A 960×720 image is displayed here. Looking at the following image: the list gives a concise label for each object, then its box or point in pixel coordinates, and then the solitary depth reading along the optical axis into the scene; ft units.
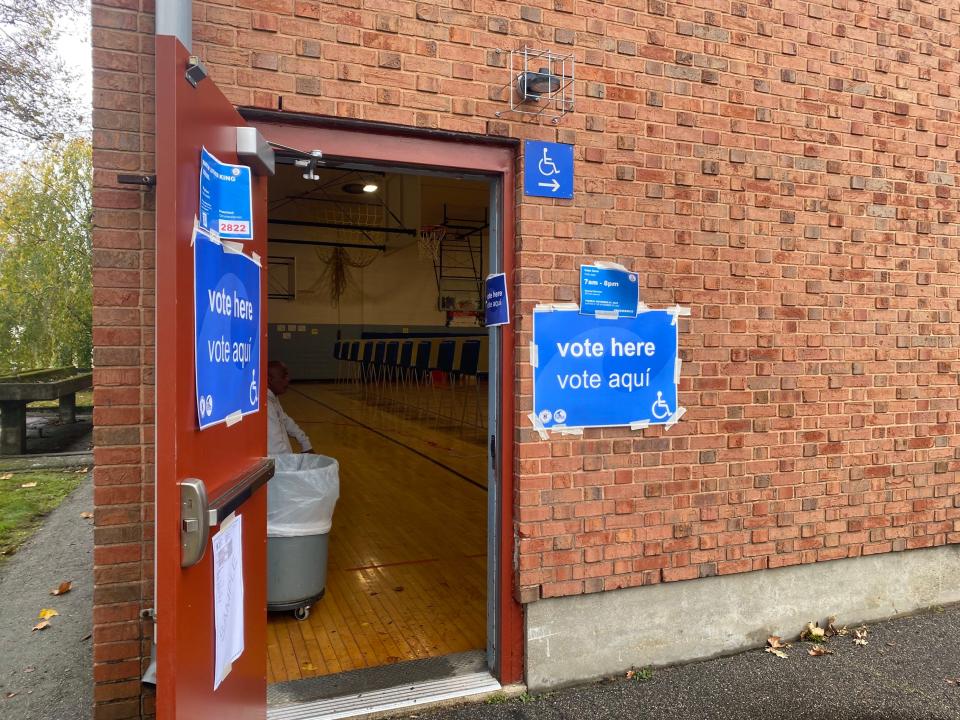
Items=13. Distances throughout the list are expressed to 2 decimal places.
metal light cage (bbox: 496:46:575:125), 9.14
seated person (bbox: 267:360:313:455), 12.79
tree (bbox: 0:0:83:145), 24.95
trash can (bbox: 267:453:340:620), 11.03
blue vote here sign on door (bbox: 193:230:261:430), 5.93
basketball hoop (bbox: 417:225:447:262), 63.46
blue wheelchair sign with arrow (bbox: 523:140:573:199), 9.32
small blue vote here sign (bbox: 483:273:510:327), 9.43
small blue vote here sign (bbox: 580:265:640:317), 9.66
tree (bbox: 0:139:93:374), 31.19
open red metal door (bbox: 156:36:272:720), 5.25
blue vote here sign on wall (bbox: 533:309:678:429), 9.53
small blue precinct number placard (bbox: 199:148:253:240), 6.09
